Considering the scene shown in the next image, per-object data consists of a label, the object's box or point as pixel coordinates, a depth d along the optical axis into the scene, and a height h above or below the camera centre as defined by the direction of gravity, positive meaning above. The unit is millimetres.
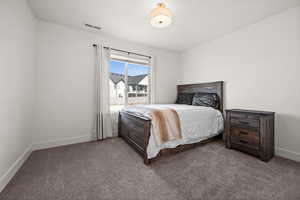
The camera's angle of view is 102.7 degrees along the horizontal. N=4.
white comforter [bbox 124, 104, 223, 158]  1853 -539
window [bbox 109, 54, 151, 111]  3160 +457
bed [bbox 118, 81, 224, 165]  1802 -562
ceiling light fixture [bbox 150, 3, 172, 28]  1693 +1192
